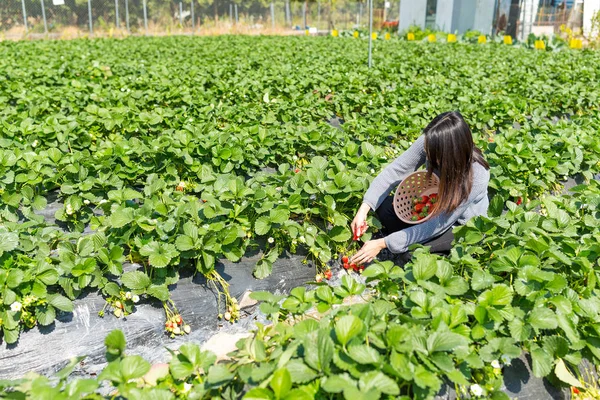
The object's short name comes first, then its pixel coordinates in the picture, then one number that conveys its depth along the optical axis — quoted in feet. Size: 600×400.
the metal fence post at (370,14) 22.68
